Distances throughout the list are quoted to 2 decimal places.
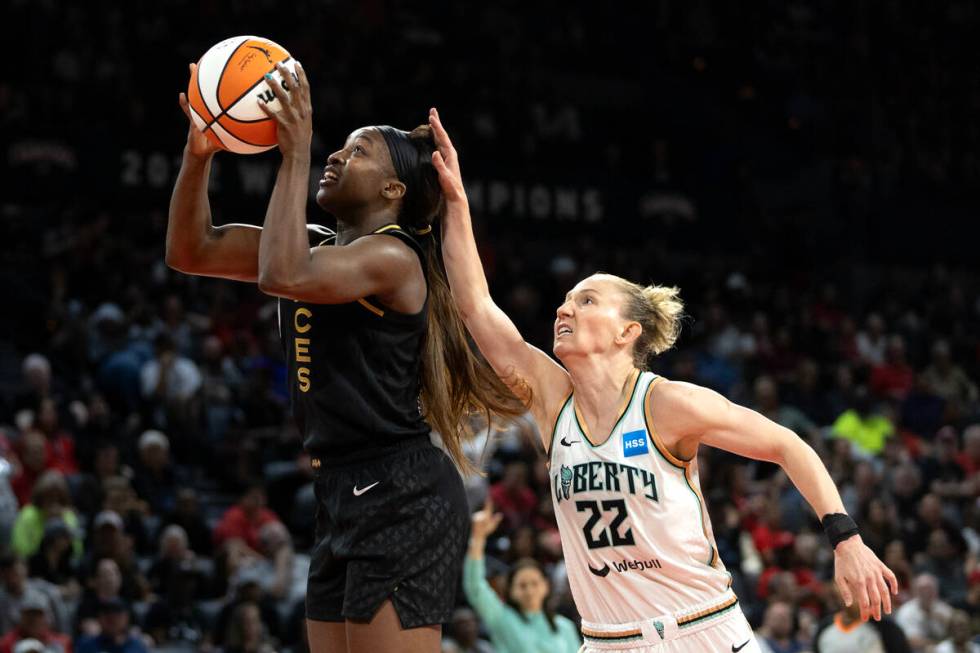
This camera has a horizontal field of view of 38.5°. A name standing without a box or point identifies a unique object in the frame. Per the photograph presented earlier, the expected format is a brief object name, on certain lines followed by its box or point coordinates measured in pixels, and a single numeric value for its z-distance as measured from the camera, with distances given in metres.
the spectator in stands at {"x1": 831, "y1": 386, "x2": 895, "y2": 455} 15.01
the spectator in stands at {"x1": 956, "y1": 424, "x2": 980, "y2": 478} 13.77
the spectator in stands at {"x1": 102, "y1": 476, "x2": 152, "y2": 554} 10.03
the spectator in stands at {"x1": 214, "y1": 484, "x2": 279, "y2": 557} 10.41
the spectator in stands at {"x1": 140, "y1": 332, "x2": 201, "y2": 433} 11.45
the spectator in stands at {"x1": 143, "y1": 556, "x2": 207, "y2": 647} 9.23
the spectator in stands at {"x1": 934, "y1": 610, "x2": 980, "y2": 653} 10.37
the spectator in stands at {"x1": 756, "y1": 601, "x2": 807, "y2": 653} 10.01
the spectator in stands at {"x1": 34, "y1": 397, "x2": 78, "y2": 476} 10.30
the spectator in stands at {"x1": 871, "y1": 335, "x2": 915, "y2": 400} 16.38
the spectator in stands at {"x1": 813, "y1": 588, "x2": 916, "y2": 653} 8.77
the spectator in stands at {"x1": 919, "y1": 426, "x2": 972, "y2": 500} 13.47
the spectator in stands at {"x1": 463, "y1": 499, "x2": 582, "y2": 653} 8.73
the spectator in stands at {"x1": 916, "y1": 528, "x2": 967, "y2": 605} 12.13
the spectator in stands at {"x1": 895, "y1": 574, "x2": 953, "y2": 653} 10.85
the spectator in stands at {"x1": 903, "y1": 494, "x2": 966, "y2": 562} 12.43
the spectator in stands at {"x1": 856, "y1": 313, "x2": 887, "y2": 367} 16.97
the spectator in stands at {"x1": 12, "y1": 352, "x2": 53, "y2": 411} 10.66
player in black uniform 3.88
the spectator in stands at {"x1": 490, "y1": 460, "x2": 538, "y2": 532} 11.23
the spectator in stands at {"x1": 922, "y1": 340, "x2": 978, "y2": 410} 16.28
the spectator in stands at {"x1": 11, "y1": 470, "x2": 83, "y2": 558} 9.58
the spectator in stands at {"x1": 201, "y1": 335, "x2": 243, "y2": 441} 11.67
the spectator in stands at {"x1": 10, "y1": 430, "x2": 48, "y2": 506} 10.05
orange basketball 4.11
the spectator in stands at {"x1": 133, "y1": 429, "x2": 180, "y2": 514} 10.66
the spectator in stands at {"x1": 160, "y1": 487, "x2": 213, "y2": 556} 10.25
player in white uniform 4.35
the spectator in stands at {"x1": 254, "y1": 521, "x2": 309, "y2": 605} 9.85
